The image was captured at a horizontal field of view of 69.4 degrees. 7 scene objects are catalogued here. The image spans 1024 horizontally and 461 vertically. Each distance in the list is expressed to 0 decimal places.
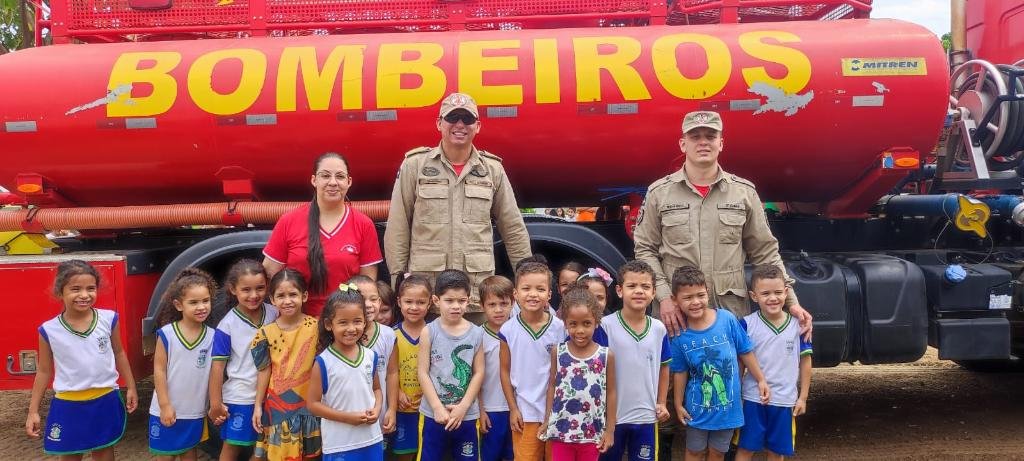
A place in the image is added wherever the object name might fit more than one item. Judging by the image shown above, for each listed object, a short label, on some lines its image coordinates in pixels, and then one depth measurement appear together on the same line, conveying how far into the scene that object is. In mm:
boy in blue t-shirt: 3020
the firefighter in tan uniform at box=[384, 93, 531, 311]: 3338
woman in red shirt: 3166
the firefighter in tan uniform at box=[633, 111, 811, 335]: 3270
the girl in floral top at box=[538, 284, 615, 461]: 2770
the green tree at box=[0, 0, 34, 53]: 10039
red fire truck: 3834
